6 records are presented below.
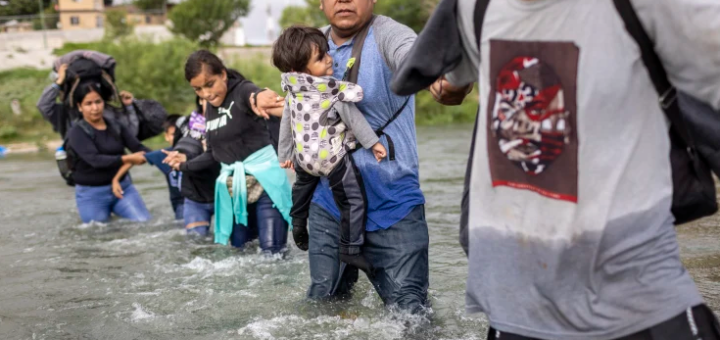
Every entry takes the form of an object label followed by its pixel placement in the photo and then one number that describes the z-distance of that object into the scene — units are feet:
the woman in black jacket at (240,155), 23.54
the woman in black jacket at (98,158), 31.50
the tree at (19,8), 233.55
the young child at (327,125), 15.80
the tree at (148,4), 251.48
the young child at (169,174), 31.68
